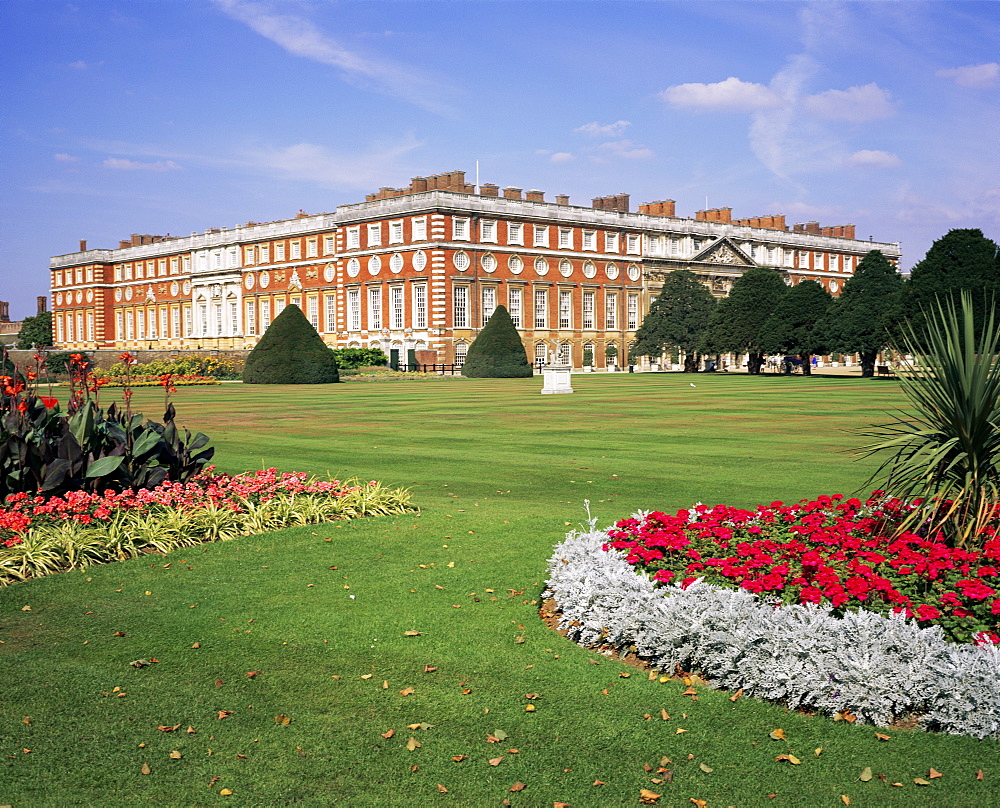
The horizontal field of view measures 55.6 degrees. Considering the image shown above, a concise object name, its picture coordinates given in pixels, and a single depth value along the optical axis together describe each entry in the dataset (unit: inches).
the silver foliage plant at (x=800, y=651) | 192.1
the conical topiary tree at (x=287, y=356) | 1943.9
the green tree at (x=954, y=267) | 2004.2
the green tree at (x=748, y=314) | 2655.0
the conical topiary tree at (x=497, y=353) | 2320.4
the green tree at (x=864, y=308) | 2358.5
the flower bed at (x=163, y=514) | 324.8
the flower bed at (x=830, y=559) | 221.8
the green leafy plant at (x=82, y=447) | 380.5
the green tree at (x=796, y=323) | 2566.4
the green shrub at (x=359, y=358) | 2504.9
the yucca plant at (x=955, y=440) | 261.7
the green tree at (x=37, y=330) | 4323.3
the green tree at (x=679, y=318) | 2925.7
